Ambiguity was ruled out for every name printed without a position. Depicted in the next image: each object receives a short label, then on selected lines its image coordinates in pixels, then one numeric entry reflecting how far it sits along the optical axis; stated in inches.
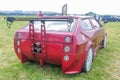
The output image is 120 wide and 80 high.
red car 64.5
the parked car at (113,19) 490.7
